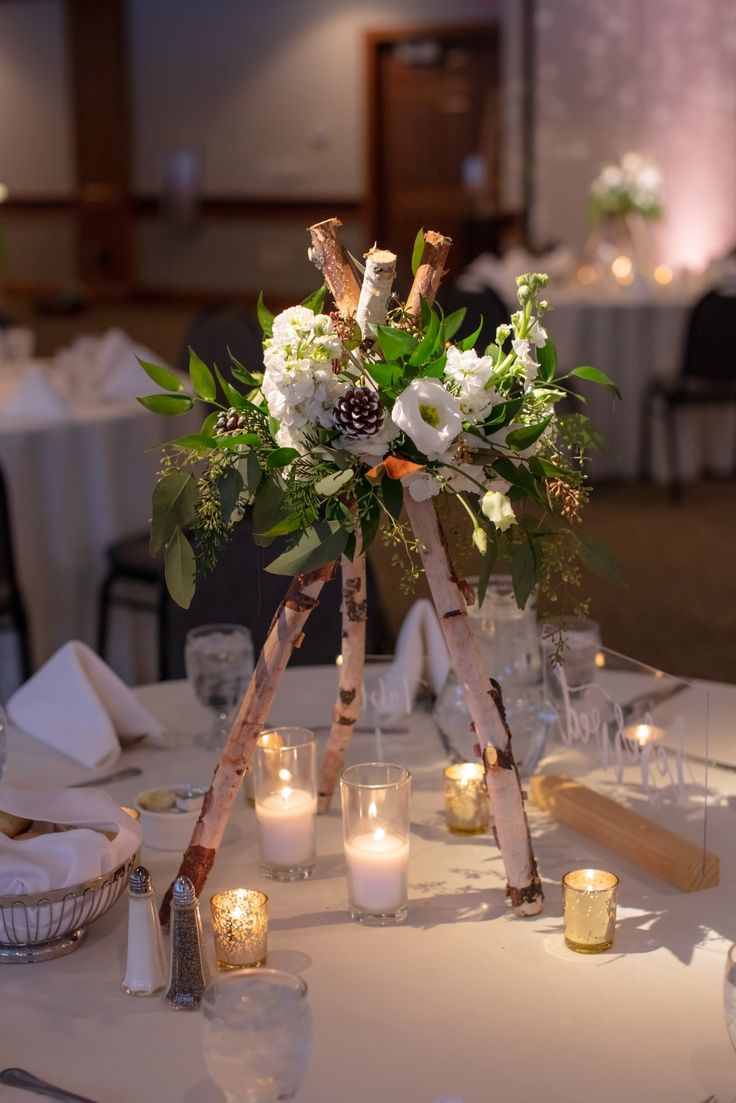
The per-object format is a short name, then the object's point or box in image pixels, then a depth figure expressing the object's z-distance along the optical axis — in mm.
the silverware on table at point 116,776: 1722
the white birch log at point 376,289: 1265
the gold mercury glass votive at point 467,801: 1552
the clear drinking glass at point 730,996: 1056
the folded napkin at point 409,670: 1827
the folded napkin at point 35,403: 3951
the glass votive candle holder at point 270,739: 1494
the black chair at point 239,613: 2256
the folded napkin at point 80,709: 1780
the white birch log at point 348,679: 1534
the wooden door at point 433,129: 10734
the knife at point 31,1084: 1049
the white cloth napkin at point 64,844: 1257
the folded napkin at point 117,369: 4368
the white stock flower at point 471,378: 1206
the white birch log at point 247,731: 1338
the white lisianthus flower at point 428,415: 1166
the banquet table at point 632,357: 7102
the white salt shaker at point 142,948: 1216
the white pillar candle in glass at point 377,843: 1328
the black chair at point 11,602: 3410
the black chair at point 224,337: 4852
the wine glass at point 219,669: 1842
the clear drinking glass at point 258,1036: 942
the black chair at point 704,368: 6691
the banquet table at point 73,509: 3838
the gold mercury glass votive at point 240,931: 1248
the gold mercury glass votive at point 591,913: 1271
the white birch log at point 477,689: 1306
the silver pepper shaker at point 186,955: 1184
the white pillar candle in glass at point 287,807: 1445
